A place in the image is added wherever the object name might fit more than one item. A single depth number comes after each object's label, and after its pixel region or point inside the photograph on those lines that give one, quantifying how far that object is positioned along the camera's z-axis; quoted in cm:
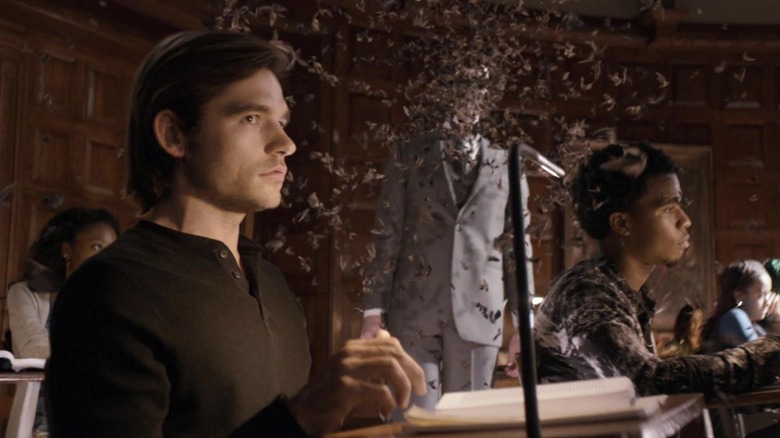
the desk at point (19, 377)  225
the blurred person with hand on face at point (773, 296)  316
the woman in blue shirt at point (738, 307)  319
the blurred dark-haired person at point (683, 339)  385
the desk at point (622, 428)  89
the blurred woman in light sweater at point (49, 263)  338
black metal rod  87
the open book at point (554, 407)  98
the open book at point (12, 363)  240
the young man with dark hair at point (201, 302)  101
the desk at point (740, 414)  167
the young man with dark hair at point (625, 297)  171
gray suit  315
